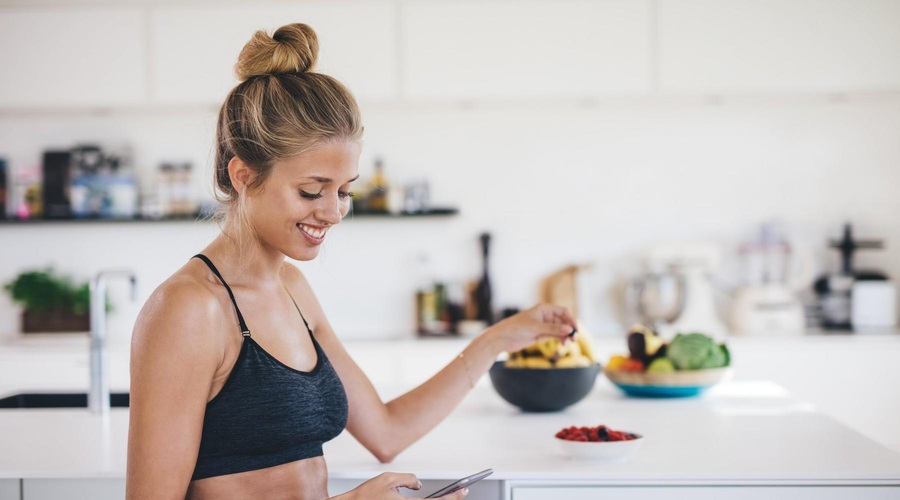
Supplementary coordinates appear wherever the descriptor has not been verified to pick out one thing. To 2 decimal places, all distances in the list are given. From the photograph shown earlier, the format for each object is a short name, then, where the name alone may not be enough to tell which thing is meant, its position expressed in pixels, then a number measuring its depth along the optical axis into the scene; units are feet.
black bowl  6.91
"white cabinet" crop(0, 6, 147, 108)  13.56
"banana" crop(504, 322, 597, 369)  7.03
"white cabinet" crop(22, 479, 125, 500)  5.48
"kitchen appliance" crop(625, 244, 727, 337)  13.32
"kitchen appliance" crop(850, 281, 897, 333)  13.21
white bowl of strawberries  5.36
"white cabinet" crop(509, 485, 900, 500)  5.10
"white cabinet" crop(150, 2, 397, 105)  13.28
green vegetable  7.53
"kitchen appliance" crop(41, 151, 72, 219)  14.37
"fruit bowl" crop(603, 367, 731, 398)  7.50
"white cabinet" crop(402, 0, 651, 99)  13.14
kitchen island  5.14
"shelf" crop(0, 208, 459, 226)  13.93
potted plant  13.99
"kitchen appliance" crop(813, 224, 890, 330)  13.55
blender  13.24
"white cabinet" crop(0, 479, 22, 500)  5.51
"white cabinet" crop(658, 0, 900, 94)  13.03
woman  4.20
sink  8.82
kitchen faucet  7.30
